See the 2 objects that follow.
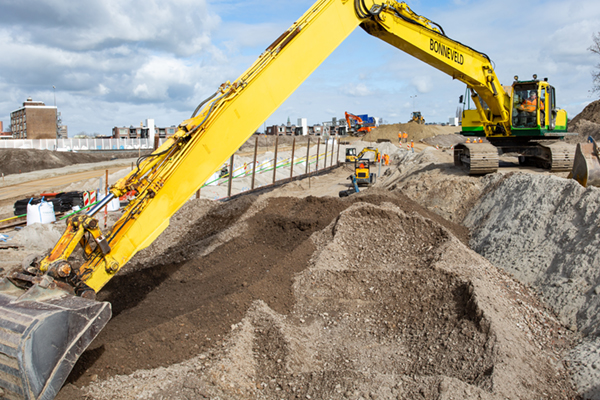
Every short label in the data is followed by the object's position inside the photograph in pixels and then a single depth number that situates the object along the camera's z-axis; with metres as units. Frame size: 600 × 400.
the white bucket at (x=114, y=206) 12.24
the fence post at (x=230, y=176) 12.69
